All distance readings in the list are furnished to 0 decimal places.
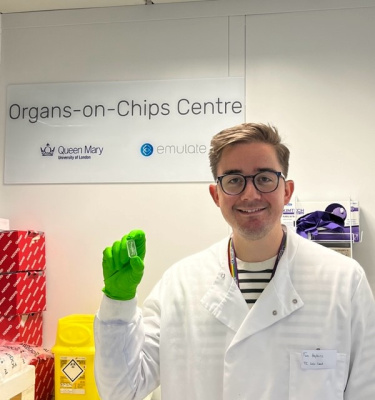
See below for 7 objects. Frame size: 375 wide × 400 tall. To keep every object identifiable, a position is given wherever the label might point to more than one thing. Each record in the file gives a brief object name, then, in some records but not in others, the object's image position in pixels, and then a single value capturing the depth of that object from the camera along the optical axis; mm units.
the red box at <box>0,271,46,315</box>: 2895
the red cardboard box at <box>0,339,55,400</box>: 2798
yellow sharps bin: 2764
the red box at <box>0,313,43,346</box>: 2947
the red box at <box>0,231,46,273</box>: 2893
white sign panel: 3160
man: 1545
